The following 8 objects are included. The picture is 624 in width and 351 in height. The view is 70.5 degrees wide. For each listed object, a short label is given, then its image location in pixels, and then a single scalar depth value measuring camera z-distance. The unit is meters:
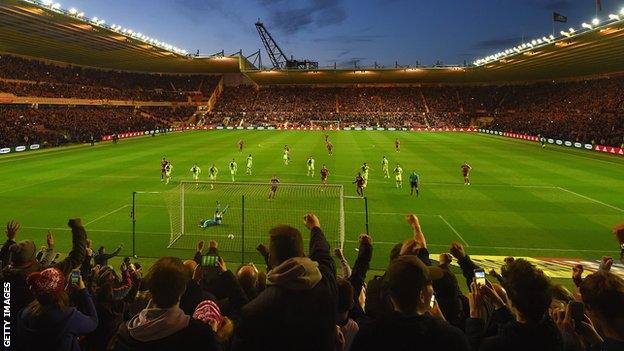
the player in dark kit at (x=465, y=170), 27.44
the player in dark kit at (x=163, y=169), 27.33
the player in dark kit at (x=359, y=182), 23.12
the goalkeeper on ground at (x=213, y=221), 18.55
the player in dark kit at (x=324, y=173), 26.59
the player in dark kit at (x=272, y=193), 24.19
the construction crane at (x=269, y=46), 144.02
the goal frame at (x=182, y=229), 15.05
